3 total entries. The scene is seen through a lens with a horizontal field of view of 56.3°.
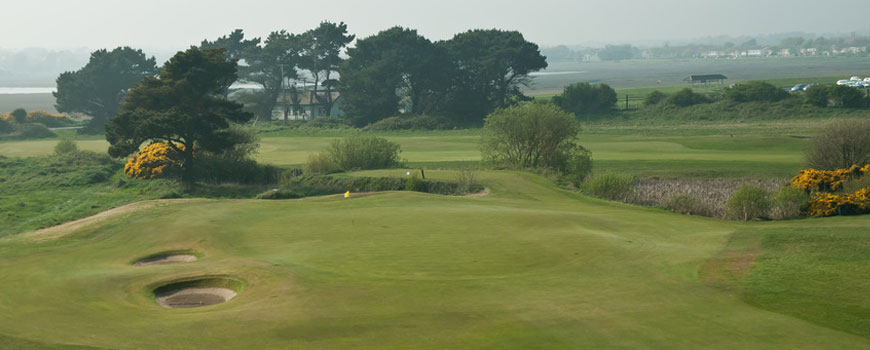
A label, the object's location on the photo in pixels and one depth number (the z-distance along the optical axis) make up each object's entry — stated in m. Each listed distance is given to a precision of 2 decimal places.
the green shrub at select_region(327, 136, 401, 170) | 56.84
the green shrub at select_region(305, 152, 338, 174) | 55.34
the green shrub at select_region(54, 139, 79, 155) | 70.94
